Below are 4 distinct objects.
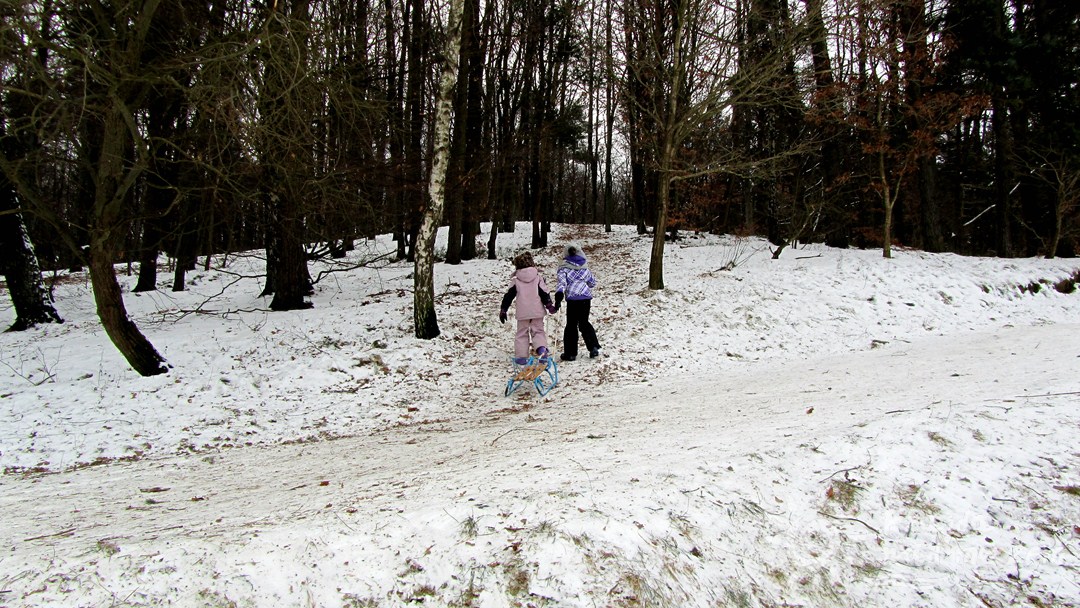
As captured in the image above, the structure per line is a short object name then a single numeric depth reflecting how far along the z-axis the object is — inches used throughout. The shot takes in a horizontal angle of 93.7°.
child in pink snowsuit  301.6
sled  293.6
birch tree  324.8
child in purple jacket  327.2
